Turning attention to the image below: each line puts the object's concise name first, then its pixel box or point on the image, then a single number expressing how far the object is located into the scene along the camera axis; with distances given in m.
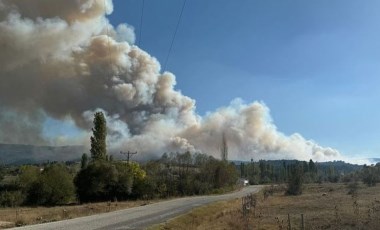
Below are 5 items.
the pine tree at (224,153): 161.62
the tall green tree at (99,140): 97.44
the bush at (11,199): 82.81
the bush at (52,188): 82.44
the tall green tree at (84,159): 126.81
